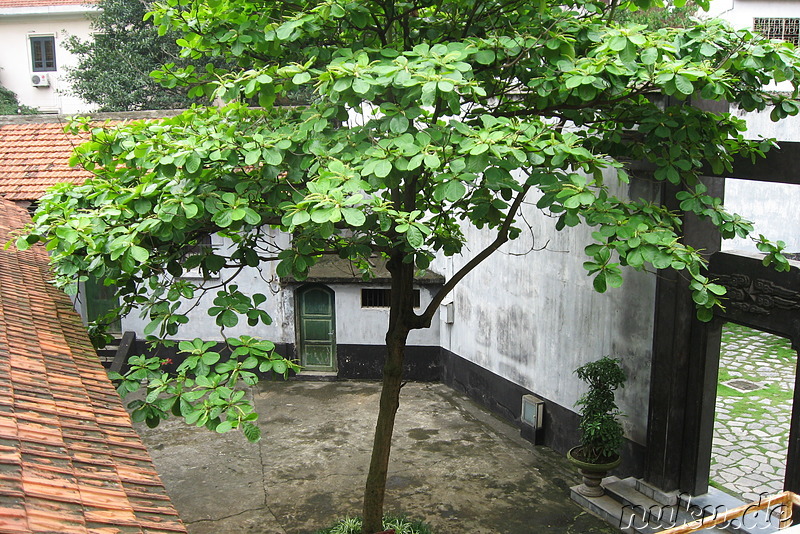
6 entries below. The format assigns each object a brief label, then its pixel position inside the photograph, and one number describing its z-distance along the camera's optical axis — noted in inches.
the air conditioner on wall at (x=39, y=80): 1116.5
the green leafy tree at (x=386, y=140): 241.6
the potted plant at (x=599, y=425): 402.0
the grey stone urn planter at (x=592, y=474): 407.5
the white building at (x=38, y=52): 1104.2
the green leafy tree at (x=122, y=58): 848.9
